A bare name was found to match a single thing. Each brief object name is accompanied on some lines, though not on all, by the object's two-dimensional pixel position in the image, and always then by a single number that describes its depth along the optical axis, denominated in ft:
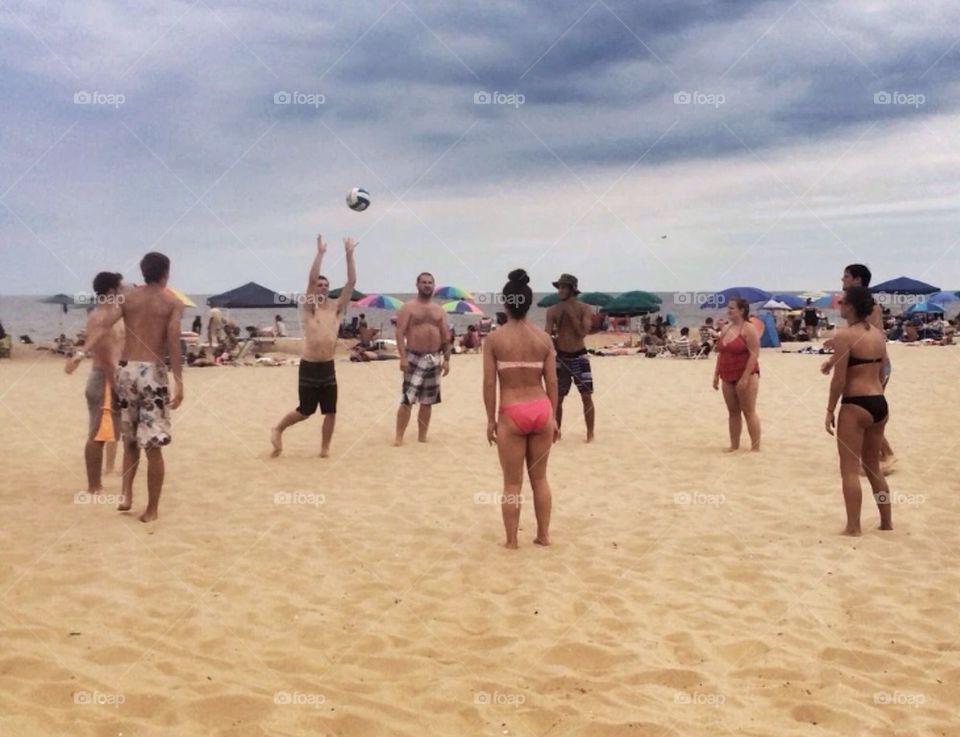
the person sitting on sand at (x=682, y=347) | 79.05
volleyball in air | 30.22
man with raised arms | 26.45
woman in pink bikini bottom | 17.30
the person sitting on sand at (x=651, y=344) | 80.94
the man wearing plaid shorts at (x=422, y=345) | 29.58
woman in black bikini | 18.24
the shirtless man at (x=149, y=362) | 18.95
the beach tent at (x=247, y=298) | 88.53
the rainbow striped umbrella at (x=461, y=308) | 104.63
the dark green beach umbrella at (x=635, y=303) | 107.76
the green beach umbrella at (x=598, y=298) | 110.68
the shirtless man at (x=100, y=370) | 21.08
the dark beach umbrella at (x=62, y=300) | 107.28
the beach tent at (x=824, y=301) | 123.72
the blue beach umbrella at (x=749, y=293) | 98.88
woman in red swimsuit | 27.94
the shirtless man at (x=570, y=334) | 29.86
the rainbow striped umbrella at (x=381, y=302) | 96.69
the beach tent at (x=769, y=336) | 92.32
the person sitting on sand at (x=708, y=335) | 81.41
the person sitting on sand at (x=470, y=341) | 92.02
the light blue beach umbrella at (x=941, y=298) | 106.42
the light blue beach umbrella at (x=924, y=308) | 106.22
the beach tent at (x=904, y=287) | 116.67
